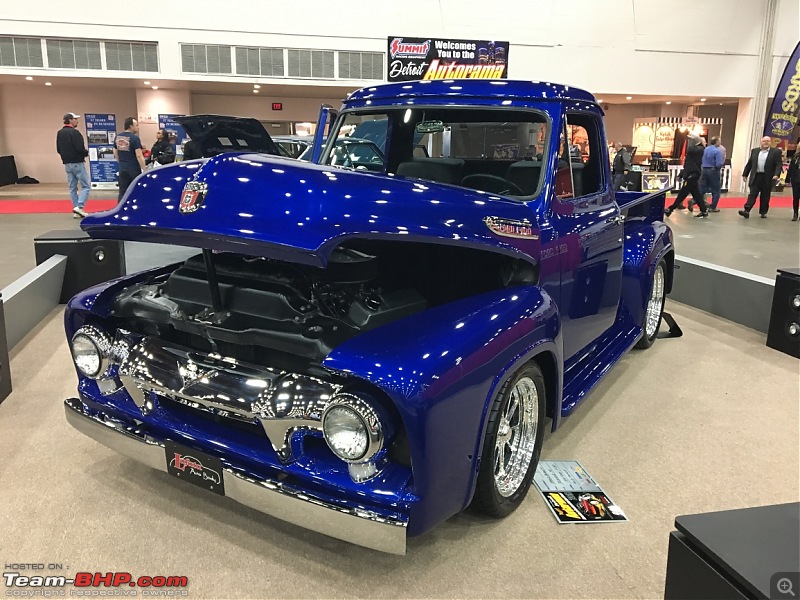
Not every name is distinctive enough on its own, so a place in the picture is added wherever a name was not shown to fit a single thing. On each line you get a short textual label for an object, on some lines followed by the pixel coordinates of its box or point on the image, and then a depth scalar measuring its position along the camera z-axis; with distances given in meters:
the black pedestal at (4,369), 4.04
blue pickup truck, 2.09
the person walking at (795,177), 13.23
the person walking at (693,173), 13.37
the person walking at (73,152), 11.59
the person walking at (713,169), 14.47
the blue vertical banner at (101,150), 20.03
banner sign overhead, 17.31
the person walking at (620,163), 16.17
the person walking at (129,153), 11.22
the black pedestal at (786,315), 5.02
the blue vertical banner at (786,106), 18.39
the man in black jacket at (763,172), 13.23
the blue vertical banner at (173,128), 19.28
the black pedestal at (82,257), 6.18
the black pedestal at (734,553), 1.44
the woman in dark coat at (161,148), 11.65
